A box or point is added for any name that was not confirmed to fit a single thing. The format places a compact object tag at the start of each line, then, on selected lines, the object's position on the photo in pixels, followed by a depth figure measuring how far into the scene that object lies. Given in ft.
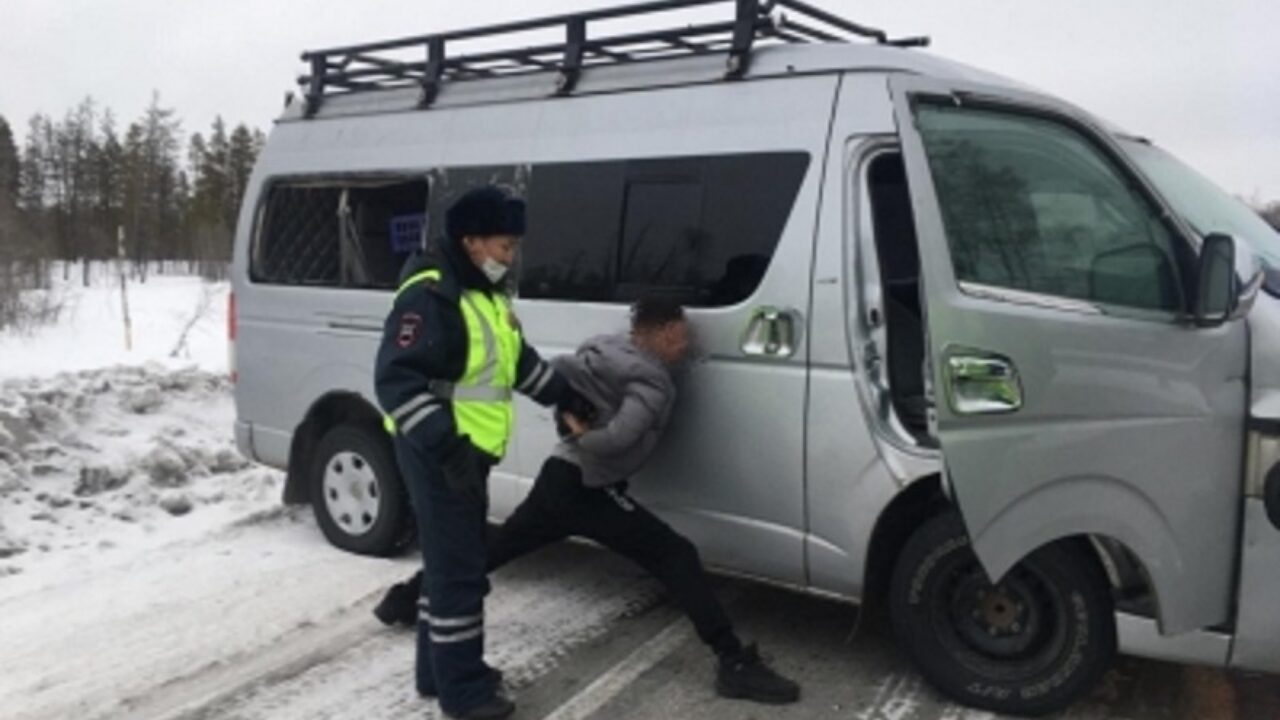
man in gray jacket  13.37
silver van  11.00
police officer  11.61
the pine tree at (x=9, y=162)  181.88
